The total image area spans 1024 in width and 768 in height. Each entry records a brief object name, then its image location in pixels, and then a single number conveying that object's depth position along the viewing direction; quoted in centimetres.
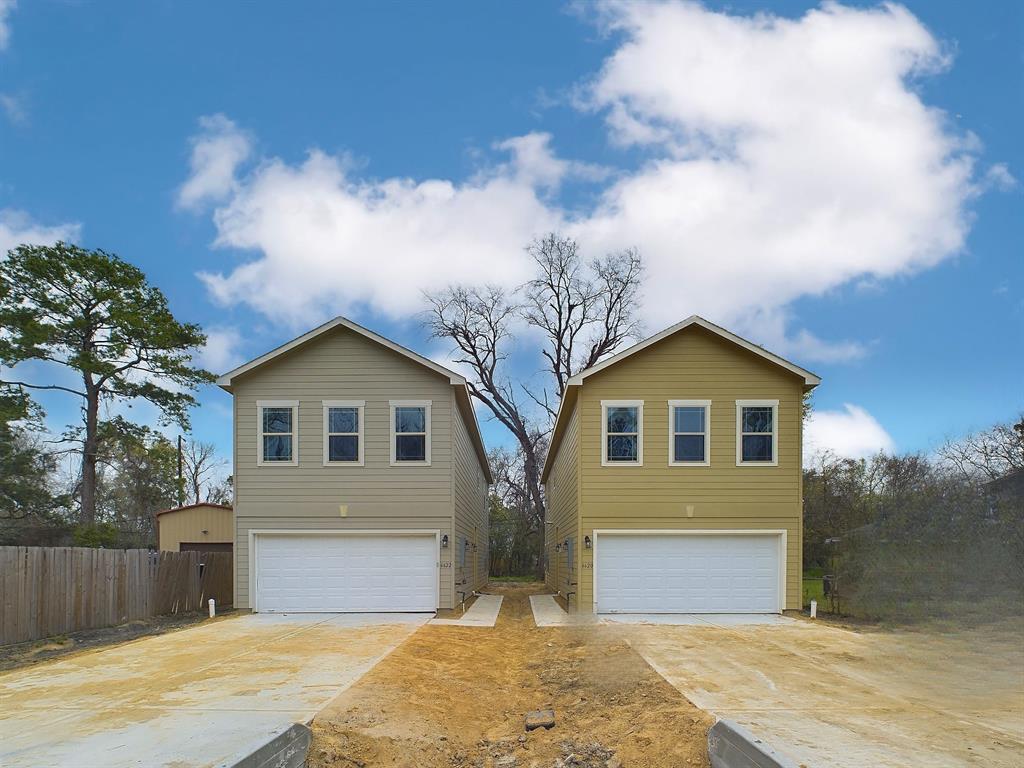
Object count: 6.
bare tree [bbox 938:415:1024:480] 2414
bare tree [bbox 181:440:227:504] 4500
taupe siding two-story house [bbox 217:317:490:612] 1705
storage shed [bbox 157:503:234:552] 2600
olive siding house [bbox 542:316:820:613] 1672
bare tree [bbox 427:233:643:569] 3684
